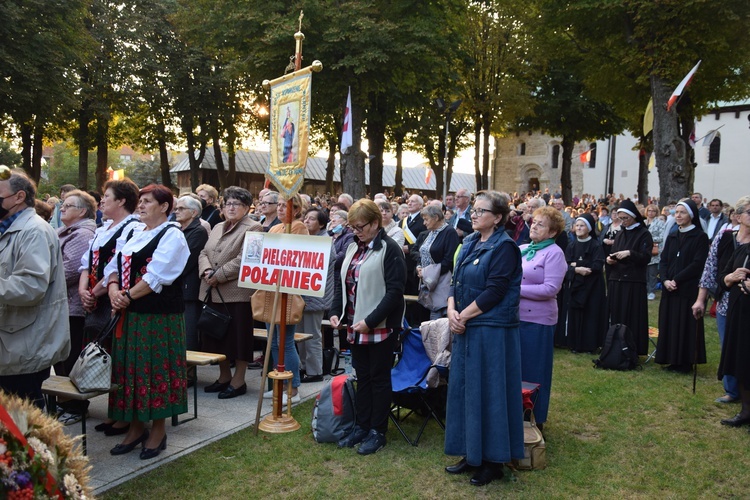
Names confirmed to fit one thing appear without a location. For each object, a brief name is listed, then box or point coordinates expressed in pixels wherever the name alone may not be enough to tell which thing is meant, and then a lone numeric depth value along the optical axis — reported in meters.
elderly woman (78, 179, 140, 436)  5.04
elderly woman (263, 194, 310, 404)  6.52
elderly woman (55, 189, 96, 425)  5.71
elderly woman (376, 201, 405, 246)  8.94
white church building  41.97
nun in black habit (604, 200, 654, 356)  8.43
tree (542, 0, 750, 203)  17.91
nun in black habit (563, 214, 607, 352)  9.22
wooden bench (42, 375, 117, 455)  4.61
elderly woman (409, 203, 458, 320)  7.96
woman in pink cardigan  5.56
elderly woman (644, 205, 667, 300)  14.73
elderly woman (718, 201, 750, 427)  5.89
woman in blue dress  4.55
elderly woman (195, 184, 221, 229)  8.20
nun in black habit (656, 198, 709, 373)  7.95
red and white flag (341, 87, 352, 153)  17.88
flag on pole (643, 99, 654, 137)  18.15
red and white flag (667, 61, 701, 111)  15.30
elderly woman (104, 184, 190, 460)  4.77
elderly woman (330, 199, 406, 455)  5.18
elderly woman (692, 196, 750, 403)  6.73
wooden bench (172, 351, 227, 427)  5.81
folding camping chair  5.47
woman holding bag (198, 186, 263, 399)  6.61
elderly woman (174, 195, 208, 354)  6.80
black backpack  8.21
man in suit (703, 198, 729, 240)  14.94
